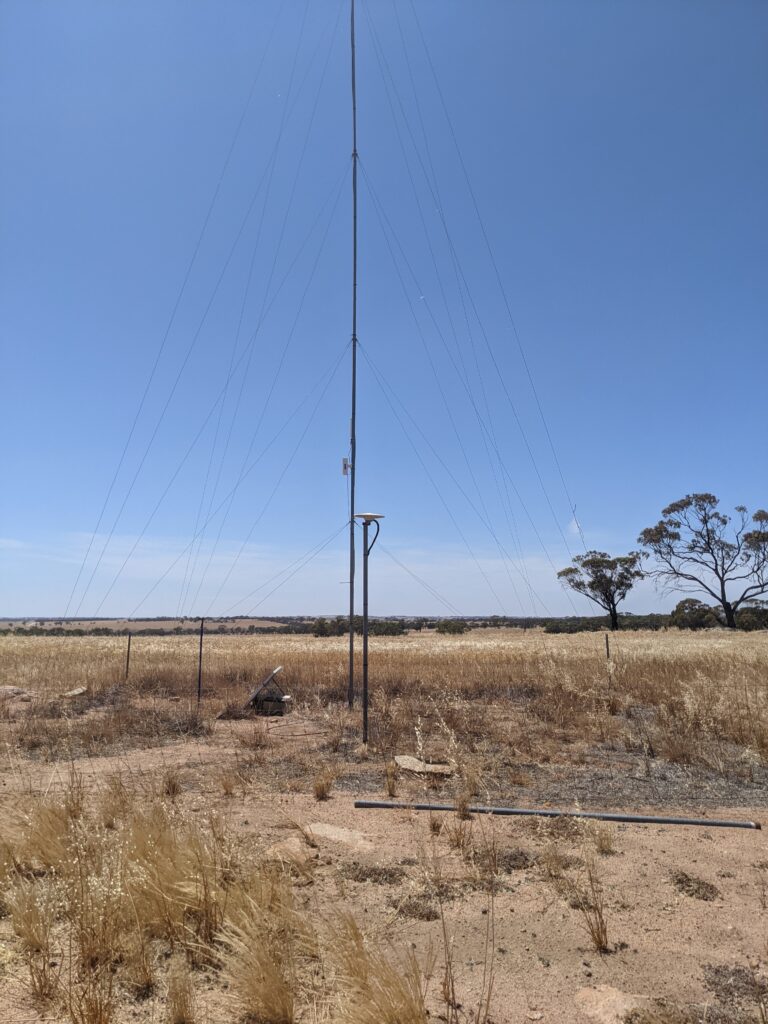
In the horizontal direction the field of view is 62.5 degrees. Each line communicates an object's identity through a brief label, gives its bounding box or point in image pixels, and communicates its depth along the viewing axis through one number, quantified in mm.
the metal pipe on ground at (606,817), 6887
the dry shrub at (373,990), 2982
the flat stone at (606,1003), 3453
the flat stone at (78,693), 17386
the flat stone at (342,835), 6246
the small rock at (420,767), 9008
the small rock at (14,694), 16641
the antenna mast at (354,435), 13162
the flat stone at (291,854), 5398
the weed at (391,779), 8185
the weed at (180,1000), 3227
